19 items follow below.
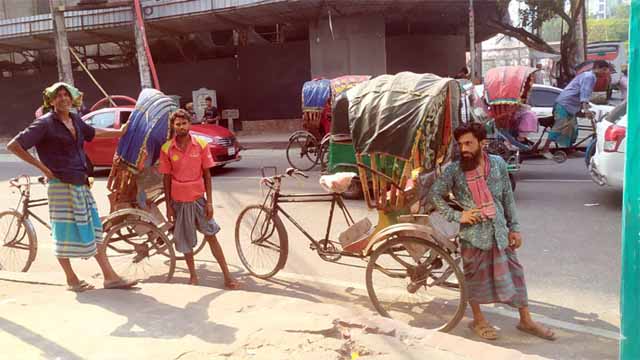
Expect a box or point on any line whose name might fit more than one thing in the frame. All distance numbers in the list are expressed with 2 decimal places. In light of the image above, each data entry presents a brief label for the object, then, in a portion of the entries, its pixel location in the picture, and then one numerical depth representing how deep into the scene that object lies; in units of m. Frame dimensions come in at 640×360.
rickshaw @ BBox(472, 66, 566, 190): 9.57
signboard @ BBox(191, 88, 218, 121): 20.67
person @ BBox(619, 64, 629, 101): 15.41
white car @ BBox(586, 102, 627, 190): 7.44
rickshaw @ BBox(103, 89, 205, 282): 5.57
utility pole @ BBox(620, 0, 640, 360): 2.42
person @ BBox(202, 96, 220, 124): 16.66
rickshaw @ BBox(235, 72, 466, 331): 4.57
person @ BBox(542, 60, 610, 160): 10.38
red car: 12.74
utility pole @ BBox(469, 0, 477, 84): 17.83
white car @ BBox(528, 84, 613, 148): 11.89
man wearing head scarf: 4.78
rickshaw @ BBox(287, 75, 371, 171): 11.28
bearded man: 4.12
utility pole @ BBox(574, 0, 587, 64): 20.61
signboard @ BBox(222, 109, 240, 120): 21.55
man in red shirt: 5.18
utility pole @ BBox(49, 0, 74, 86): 17.73
